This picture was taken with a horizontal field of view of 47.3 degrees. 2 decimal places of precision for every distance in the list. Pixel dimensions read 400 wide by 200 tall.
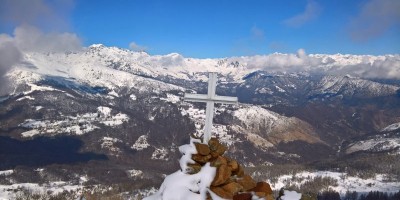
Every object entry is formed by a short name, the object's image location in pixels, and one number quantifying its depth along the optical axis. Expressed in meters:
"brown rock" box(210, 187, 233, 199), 31.33
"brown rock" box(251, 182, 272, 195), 32.66
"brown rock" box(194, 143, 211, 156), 33.58
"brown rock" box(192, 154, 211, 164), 33.53
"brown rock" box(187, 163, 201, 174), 33.06
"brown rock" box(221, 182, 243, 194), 32.12
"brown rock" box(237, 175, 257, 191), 33.84
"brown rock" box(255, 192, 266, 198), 31.89
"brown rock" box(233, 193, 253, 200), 31.84
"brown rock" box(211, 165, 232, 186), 31.92
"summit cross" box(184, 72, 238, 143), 37.57
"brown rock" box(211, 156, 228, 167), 33.03
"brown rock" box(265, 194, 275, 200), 31.75
